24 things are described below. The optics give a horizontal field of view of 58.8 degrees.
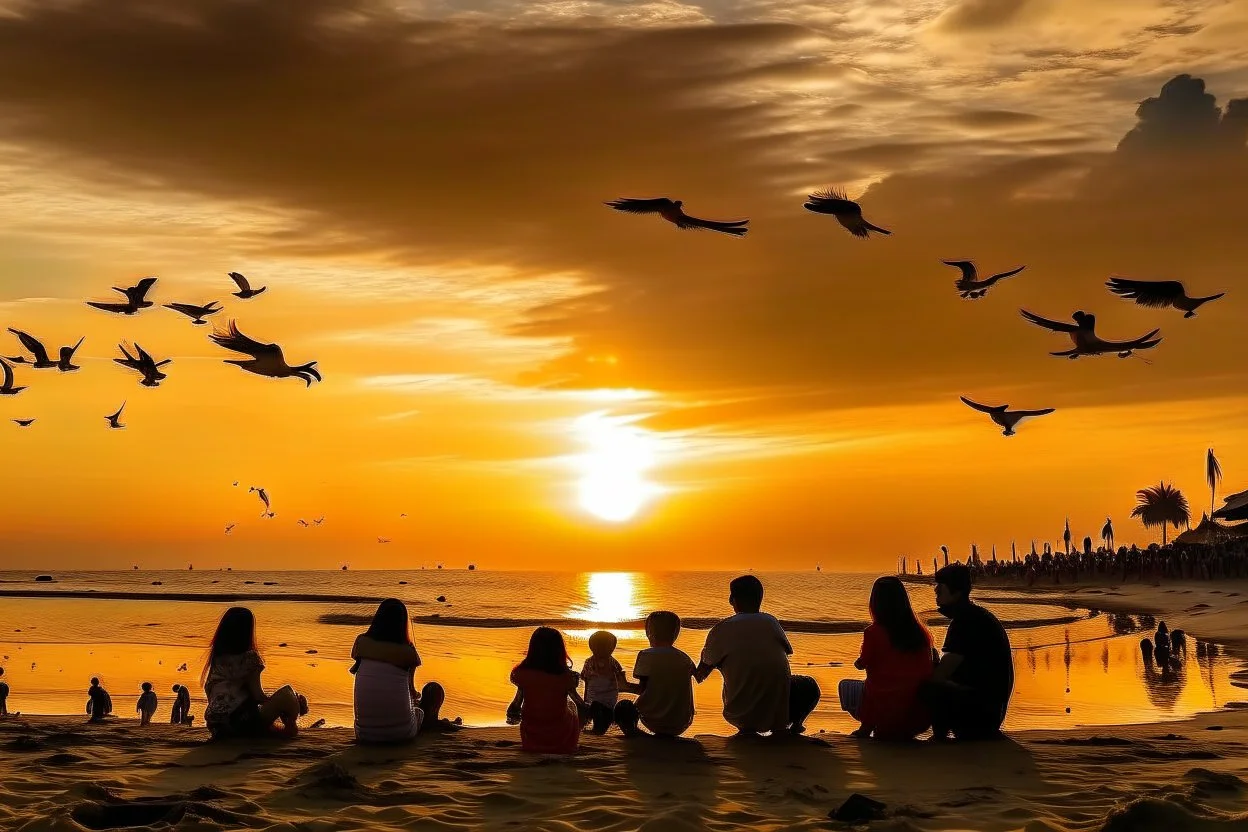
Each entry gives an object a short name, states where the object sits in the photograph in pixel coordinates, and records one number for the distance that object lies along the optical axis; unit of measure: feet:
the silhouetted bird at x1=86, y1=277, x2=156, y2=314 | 69.00
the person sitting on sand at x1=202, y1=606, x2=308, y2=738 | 31.65
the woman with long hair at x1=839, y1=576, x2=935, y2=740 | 30.60
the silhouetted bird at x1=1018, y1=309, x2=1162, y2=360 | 53.11
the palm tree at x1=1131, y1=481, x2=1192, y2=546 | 426.92
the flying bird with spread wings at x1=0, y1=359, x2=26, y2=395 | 78.59
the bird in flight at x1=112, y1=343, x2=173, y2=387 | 69.72
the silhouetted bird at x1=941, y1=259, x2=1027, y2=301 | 57.26
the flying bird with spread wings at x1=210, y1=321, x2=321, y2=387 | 55.67
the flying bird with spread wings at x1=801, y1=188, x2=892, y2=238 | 50.16
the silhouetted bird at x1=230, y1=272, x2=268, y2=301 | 67.87
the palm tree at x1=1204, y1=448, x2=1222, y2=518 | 293.23
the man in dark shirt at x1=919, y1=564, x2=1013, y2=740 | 30.66
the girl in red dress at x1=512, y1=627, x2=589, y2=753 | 30.55
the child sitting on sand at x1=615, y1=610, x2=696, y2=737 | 33.09
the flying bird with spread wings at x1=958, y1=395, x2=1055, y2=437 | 58.85
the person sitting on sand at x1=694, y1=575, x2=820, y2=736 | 32.35
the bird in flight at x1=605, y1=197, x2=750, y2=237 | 48.98
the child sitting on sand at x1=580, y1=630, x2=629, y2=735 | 35.58
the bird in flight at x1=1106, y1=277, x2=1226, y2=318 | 48.80
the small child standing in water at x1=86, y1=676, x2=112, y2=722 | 48.03
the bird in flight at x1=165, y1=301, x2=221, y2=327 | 68.90
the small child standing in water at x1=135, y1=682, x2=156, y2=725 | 52.03
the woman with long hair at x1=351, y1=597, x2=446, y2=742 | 30.86
